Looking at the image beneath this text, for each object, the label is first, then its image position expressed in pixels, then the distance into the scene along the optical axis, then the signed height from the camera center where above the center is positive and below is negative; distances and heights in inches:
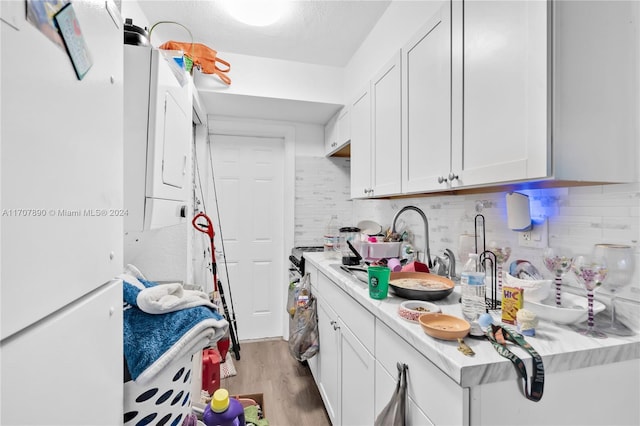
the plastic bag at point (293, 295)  90.0 -24.9
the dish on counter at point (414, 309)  38.5 -12.5
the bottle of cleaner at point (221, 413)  41.3 -28.1
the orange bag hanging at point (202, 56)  83.6 +45.9
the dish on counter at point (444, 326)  31.9 -12.5
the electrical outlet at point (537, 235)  44.4 -2.4
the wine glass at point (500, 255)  46.4 -5.6
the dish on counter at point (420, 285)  45.8 -11.4
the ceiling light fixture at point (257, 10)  71.3 +51.0
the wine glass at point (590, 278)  34.0 -6.6
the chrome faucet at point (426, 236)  67.9 -4.2
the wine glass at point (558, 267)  37.0 -6.0
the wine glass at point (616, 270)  34.5 -5.9
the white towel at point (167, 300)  34.3 -10.3
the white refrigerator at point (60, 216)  12.7 -0.1
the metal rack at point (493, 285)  42.3 -9.7
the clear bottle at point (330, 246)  90.0 -8.9
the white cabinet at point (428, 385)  28.0 -17.9
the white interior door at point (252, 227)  115.8 -4.3
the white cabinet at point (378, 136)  64.4 +20.4
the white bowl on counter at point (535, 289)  37.5 -8.8
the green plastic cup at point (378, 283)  47.6 -10.5
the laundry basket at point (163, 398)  29.9 -19.5
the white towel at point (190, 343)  30.0 -14.6
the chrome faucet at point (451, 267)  61.4 -10.1
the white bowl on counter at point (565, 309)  34.5 -10.8
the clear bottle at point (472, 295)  38.1 -10.0
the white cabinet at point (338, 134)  96.4 +29.8
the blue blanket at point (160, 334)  30.4 -13.3
